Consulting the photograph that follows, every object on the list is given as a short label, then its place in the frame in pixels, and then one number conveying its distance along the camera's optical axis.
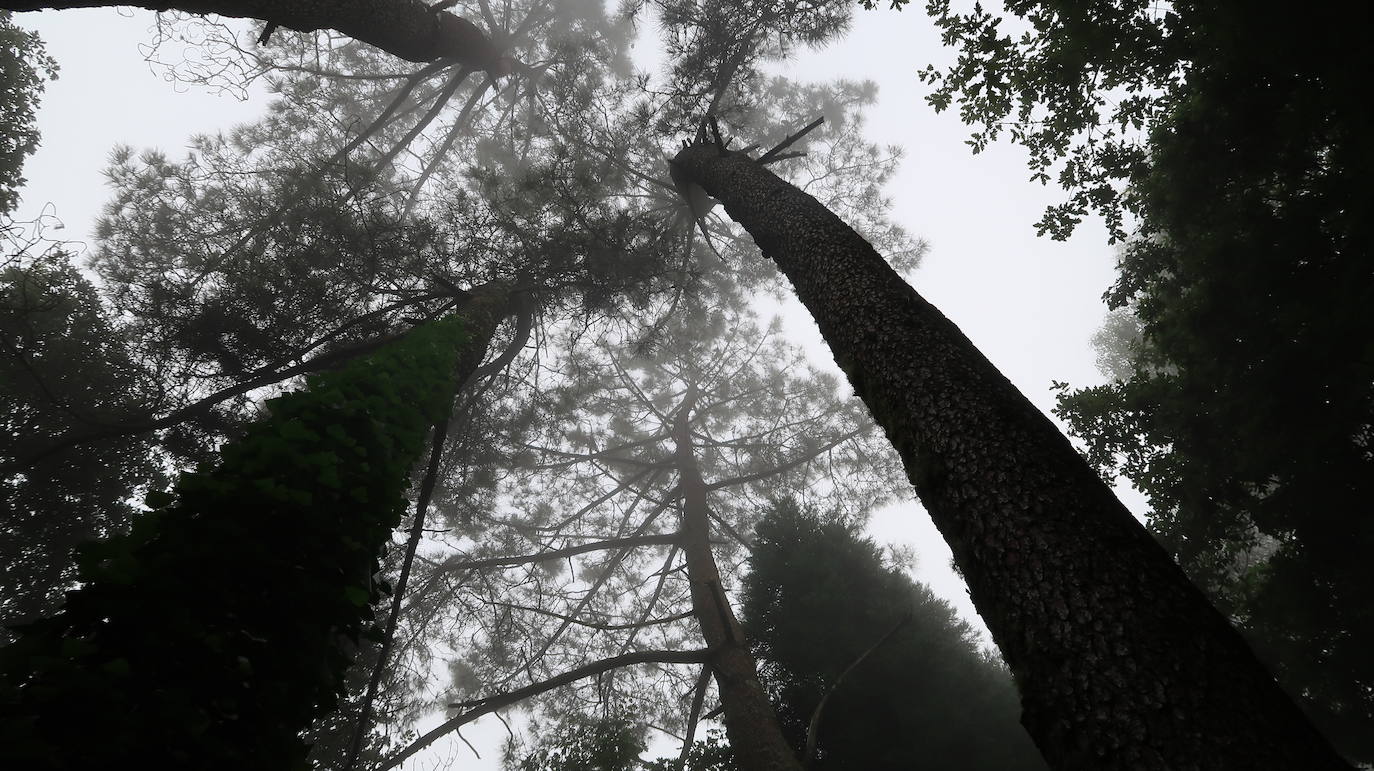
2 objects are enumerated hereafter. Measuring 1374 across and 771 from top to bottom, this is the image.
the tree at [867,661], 5.50
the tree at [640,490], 9.04
